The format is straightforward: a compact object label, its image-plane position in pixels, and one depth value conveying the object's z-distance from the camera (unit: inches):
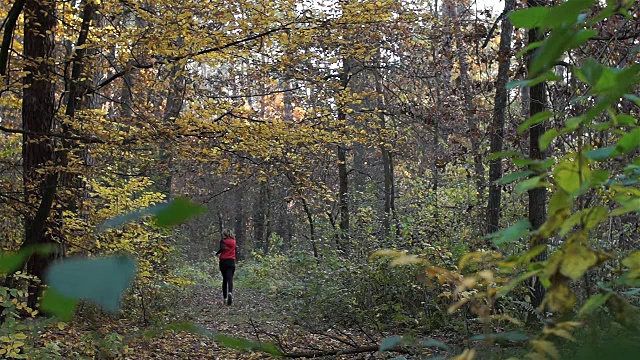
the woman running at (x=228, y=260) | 556.7
